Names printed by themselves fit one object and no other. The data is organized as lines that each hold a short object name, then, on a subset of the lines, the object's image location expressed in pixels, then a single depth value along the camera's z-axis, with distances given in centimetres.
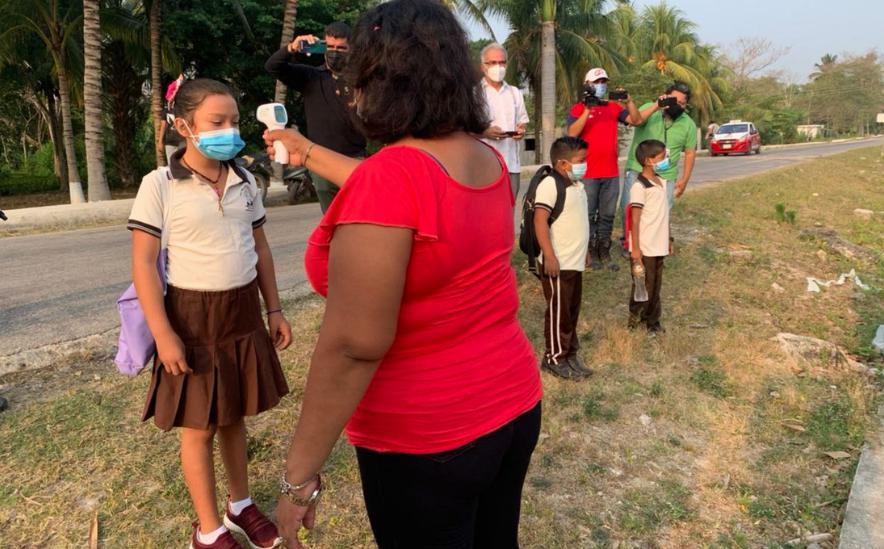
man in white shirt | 472
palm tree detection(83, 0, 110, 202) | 1184
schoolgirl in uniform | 204
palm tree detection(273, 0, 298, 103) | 1284
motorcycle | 1339
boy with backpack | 377
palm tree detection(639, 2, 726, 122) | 3584
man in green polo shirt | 621
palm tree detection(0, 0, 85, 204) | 1466
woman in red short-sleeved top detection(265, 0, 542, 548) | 110
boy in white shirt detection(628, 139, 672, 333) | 452
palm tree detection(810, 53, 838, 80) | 8038
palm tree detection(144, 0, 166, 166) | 1397
